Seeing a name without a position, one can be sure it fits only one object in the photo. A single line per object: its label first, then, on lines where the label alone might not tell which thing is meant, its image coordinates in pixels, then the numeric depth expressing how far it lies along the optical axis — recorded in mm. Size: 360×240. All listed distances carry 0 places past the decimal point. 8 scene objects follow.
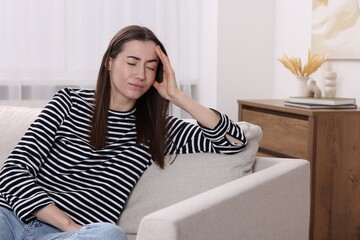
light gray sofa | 1505
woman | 1860
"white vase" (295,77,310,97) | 3244
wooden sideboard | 2729
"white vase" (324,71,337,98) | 3168
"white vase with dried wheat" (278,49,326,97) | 3256
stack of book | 2826
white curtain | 3824
